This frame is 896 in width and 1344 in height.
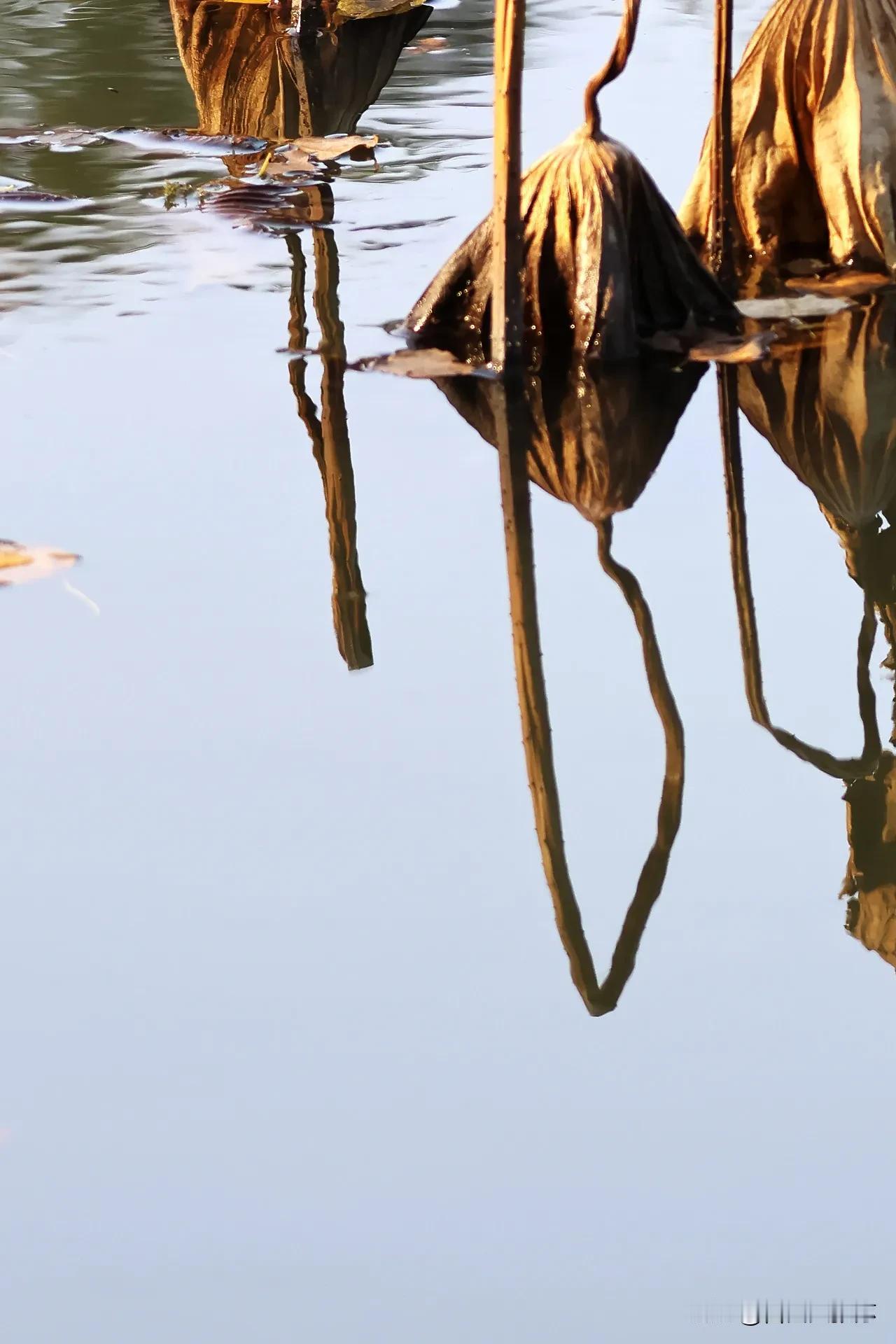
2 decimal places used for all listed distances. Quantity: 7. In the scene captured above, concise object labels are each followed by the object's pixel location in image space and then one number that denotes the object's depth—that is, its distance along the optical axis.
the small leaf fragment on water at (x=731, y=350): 8.70
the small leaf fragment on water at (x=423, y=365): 8.63
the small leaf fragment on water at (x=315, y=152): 12.40
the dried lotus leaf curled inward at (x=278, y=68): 13.81
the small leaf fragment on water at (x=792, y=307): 9.27
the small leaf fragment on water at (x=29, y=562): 6.64
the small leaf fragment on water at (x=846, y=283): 9.60
